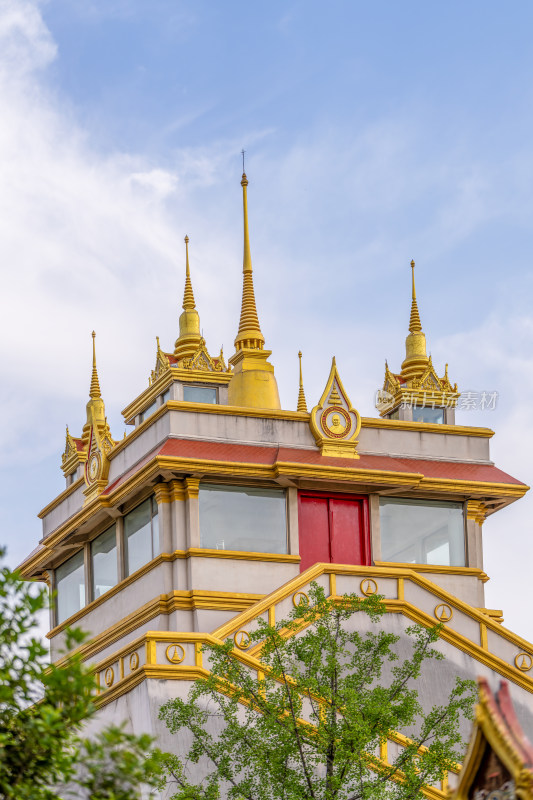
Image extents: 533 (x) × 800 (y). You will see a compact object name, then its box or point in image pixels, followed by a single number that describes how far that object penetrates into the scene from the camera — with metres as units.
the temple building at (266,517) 34.31
